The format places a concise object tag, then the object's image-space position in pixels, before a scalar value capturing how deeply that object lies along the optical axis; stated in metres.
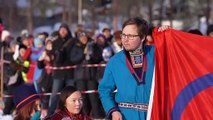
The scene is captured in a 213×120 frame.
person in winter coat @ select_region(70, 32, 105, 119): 13.49
